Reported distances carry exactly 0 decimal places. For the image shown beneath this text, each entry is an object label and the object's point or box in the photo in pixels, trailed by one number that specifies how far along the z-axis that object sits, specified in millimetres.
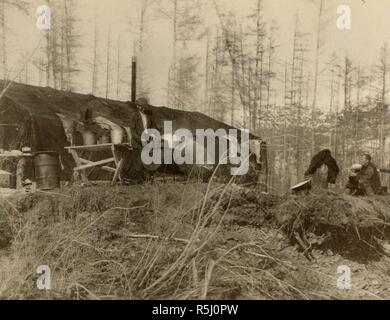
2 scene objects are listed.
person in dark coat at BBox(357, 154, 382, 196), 10977
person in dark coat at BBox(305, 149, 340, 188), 10816
